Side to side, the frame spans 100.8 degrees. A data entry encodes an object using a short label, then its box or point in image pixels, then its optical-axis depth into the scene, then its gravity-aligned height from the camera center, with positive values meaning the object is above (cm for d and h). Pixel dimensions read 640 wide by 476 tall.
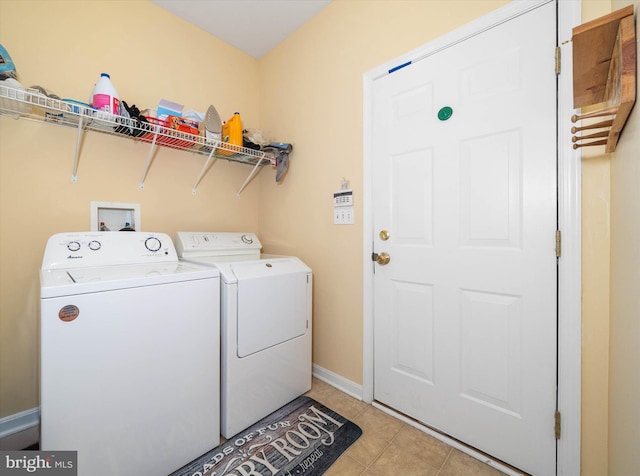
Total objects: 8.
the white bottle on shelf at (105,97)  142 +76
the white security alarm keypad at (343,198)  180 +27
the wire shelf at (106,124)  128 +66
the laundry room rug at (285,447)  124 -108
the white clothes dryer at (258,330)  142 -55
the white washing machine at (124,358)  96 -50
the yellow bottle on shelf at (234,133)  194 +77
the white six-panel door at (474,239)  115 -1
